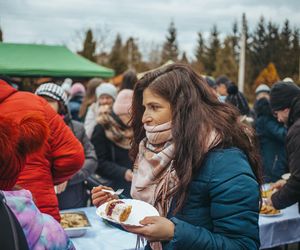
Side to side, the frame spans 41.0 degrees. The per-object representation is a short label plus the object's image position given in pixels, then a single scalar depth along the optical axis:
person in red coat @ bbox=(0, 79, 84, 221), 2.35
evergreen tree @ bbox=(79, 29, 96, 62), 30.43
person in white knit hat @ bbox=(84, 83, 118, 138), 4.63
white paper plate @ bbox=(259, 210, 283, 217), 3.16
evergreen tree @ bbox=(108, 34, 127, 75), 30.92
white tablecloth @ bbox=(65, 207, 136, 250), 2.49
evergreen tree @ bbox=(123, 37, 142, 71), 37.00
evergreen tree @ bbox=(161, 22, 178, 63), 39.34
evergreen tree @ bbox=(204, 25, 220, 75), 34.16
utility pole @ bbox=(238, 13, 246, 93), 17.03
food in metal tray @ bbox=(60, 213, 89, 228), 2.71
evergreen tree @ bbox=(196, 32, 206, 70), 37.57
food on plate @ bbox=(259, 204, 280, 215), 3.18
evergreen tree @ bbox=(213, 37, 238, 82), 26.97
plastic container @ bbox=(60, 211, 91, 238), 2.55
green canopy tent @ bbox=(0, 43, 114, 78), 7.46
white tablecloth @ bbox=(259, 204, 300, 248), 3.05
